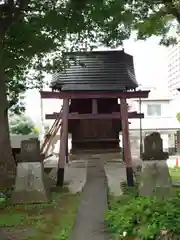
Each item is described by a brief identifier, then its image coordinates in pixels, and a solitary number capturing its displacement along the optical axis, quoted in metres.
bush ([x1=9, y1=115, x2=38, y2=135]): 28.41
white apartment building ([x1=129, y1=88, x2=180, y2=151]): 24.31
